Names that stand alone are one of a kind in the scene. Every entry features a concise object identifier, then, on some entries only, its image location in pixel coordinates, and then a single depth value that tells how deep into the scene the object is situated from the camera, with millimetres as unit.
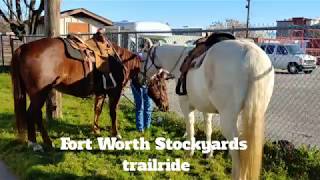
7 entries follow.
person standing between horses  5115
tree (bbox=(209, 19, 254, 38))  24244
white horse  2887
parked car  16439
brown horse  4193
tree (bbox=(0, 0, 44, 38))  17148
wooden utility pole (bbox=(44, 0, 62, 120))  5585
